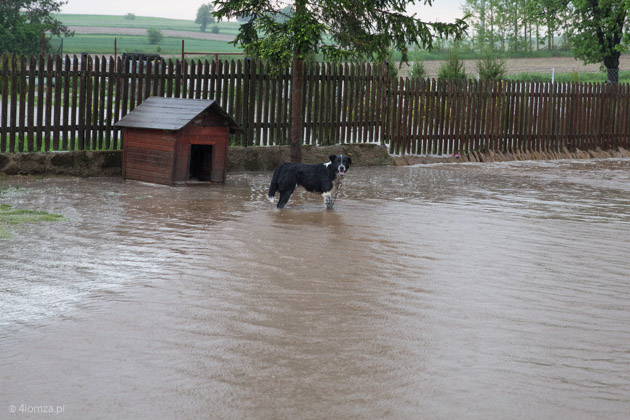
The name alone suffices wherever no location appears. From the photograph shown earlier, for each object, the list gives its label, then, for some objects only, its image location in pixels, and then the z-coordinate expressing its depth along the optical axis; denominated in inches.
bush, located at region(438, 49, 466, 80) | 952.3
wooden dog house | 511.5
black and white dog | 431.2
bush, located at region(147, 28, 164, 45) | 3538.1
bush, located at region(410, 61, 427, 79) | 987.9
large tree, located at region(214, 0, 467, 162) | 576.4
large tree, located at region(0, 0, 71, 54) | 1711.4
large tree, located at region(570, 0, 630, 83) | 1274.6
